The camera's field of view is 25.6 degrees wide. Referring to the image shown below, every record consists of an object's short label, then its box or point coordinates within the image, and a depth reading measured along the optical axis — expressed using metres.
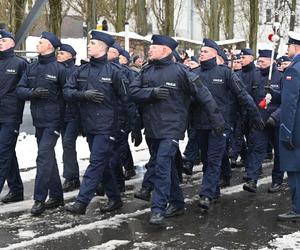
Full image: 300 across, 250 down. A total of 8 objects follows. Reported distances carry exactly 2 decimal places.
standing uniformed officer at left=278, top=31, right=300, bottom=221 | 7.27
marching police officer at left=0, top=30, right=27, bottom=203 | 8.09
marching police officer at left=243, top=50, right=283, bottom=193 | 9.06
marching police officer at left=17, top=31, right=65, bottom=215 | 7.79
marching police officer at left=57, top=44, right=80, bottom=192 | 9.17
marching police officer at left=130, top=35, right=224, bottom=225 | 7.27
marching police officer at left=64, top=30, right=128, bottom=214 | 7.49
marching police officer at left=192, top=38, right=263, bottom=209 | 8.09
